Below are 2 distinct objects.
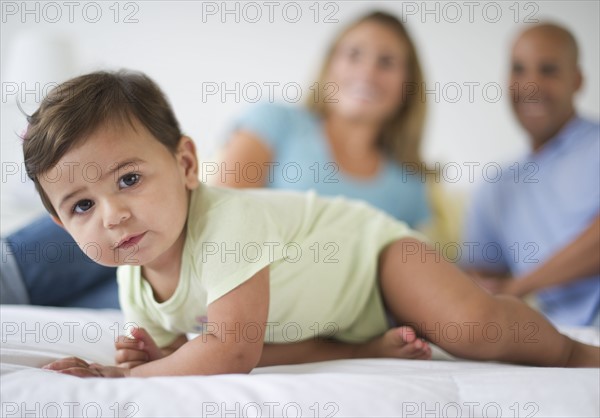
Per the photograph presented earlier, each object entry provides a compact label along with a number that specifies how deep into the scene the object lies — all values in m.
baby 0.81
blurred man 1.28
